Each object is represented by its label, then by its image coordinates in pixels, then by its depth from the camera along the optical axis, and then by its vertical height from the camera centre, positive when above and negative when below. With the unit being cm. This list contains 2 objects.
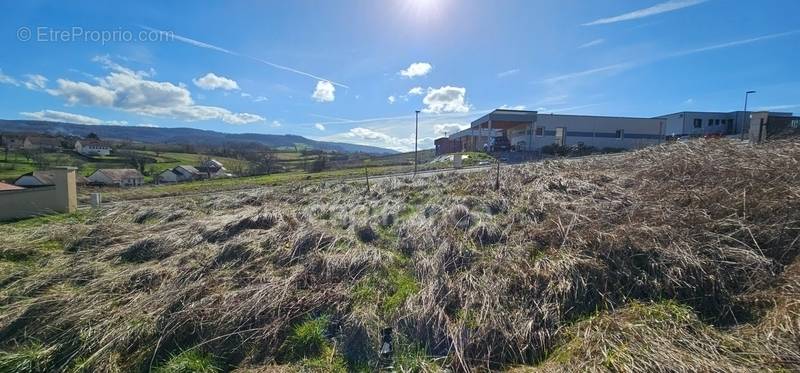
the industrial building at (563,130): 3036 +409
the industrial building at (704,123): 3625 +603
